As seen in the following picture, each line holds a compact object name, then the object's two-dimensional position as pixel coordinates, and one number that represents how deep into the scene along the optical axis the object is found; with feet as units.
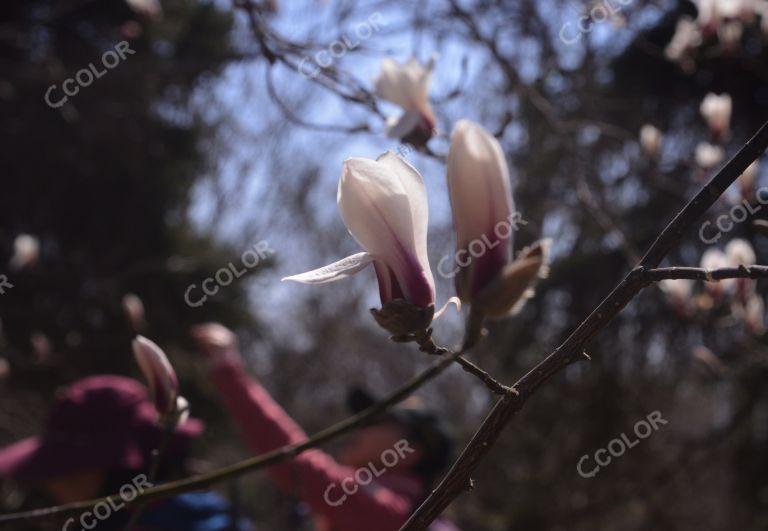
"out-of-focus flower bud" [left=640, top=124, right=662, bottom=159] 6.48
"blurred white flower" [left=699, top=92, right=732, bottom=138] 5.90
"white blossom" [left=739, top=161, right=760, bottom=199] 4.66
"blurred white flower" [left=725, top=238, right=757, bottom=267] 4.39
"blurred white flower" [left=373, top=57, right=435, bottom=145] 3.46
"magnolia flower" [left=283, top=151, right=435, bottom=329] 1.69
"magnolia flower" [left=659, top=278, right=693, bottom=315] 5.85
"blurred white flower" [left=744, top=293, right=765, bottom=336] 5.47
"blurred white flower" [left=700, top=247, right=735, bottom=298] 4.79
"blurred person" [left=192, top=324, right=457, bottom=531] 4.92
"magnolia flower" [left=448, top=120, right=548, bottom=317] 1.43
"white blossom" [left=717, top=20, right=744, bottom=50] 5.86
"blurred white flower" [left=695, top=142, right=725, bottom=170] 6.16
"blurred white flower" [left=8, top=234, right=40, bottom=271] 8.36
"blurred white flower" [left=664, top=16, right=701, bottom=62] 6.24
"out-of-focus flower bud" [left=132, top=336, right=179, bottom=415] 2.31
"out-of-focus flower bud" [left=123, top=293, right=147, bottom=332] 5.45
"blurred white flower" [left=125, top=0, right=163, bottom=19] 9.20
